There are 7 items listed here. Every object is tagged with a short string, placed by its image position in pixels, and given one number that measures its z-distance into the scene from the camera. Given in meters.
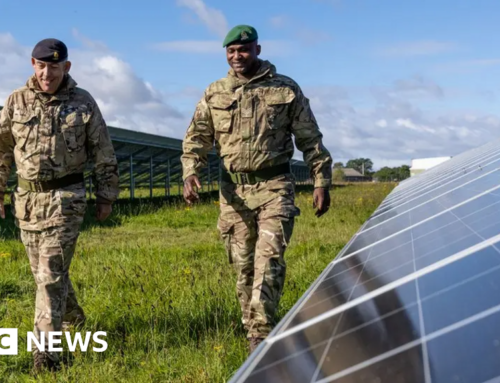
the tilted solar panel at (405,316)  1.17
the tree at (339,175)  90.39
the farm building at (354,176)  102.03
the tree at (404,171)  93.71
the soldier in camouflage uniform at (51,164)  3.57
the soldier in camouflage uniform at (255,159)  3.54
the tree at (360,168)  121.53
